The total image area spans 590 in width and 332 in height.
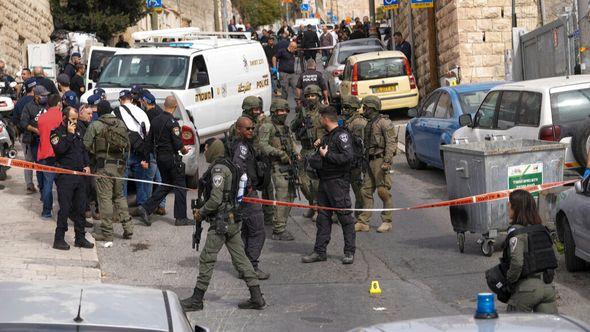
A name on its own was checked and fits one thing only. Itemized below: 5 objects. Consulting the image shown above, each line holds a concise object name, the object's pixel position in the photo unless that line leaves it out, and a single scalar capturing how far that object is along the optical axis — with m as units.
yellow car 26.61
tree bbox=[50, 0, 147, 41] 38.44
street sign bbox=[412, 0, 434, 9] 28.58
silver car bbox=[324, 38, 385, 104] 31.09
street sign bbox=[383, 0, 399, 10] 36.11
